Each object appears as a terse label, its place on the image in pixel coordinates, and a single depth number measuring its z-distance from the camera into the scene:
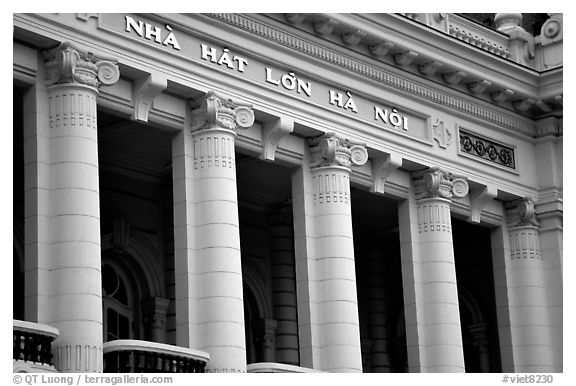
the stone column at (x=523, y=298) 38.78
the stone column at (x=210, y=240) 30.94
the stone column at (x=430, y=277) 36.34
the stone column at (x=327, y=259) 33.56
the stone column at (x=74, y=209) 28.19
